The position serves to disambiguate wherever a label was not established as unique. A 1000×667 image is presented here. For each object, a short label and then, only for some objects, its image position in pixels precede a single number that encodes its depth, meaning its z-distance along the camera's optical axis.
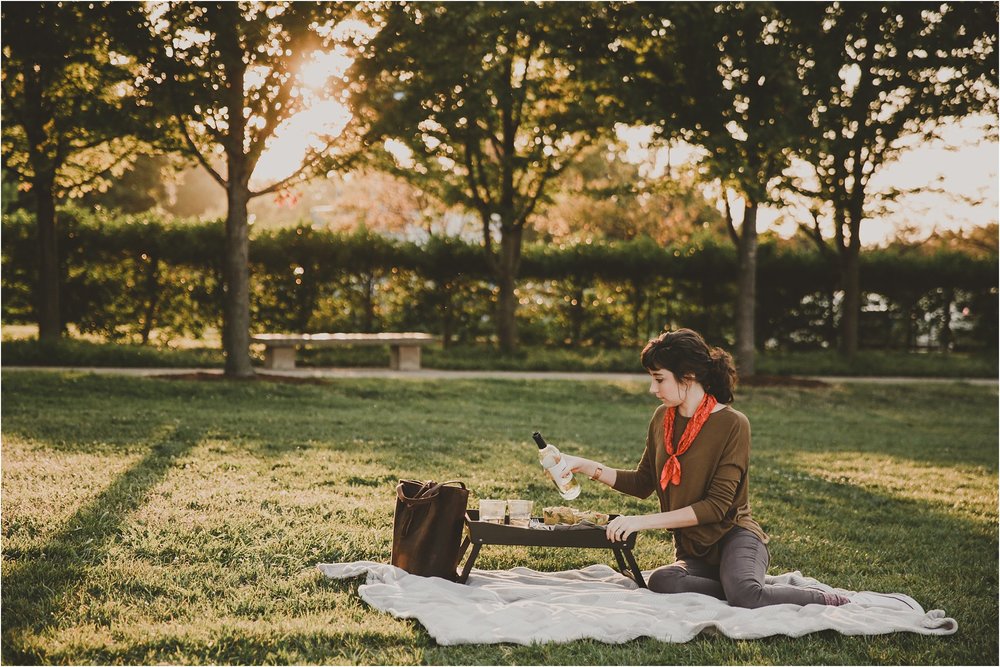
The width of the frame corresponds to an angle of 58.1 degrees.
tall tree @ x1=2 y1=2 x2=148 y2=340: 12.80
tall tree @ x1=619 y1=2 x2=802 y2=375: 13.81
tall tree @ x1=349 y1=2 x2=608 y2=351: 12.65
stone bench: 15.52
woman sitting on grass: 4.77
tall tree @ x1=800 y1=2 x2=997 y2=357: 15.24
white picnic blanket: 4.34
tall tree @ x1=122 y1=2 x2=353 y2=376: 12.27
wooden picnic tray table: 4.85
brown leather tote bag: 5.00
